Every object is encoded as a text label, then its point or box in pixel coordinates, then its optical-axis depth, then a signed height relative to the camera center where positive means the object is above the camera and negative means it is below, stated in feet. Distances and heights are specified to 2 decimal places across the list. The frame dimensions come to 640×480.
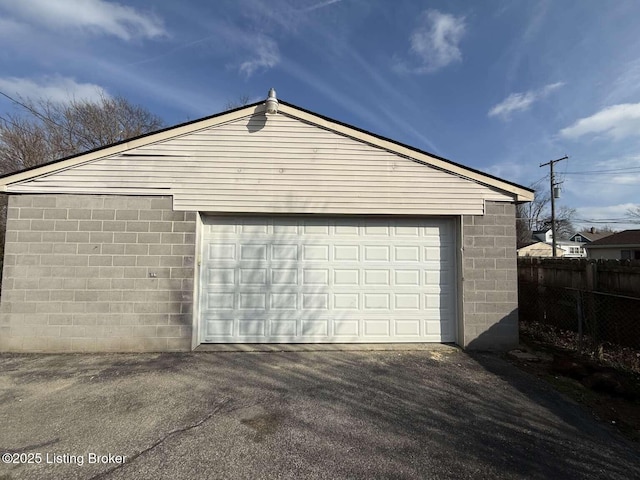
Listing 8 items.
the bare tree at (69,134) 44.96 +17.90
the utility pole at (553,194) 80.61 +13.63
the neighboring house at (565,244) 154.31 +2.76
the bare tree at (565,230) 177.78 +11.16
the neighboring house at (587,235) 147.03 +6.69
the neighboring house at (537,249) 130.62 +0.54
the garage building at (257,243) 18.89 +0.67
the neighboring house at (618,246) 76.31 +0.79
